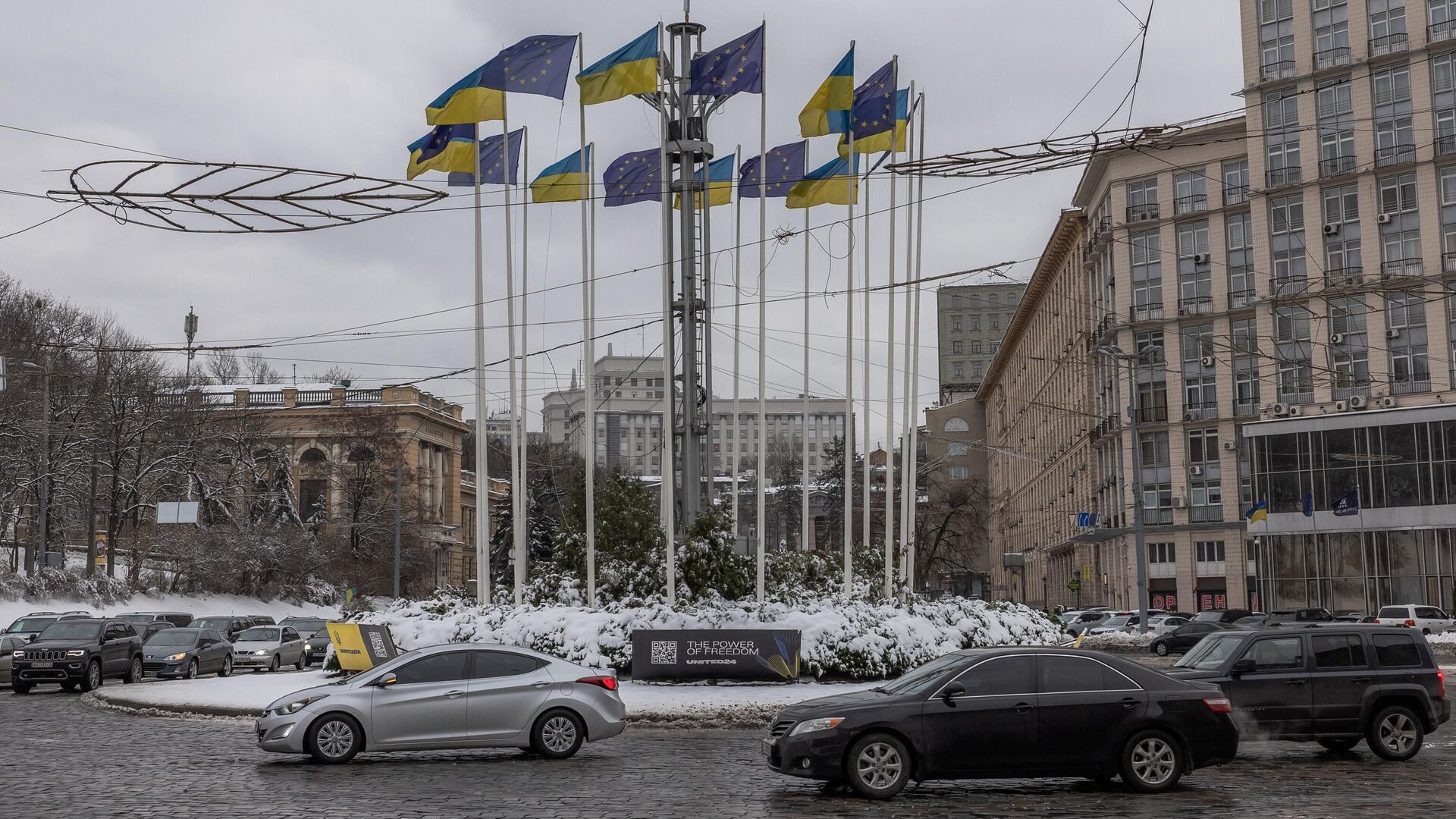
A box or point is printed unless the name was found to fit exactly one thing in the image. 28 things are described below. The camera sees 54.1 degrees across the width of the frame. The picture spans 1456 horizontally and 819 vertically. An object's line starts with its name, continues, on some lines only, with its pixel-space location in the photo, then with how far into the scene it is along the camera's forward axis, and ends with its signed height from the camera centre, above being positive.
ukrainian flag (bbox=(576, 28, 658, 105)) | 27.19 +9.24
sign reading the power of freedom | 25.53 -1.77
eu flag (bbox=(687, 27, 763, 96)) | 27.61 +9.41
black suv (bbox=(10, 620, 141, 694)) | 30.12 -2.01
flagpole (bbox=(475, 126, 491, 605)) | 27.98 +1.79
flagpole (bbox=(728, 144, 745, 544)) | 29.03 +6.13
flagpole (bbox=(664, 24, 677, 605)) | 26.55 +3.40
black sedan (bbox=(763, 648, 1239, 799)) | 13.33 -1.66
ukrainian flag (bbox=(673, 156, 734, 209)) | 29.39 +7.74
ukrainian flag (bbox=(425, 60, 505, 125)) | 27.31 +8.72
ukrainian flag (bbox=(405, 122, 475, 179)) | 28.45 +8.10
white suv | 51.44 -2.62
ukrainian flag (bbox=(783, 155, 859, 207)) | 29.50 +7.51
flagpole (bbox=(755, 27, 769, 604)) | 26.61 +5.39
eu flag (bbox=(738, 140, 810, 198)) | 29.41 +7.95
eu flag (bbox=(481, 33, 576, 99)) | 26.83 +9.20
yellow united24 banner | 26.05 -1.58
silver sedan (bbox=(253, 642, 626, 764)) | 16.31 -1.73
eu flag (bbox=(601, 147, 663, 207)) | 28.73 +7.64
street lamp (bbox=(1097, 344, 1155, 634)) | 52.22 +1.30
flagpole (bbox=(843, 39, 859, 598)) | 27.75 +3.17
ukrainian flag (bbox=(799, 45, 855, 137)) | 28.50 +9.00
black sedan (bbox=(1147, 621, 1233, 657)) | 45.41 -2.85
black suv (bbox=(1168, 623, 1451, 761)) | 16.41 -1.61
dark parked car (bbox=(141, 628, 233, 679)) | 34.78 -2.27
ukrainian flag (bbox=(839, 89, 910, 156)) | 28.91 +8.54
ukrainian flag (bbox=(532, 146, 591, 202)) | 28.36 +7.45
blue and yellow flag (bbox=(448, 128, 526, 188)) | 28.84 +7.95
